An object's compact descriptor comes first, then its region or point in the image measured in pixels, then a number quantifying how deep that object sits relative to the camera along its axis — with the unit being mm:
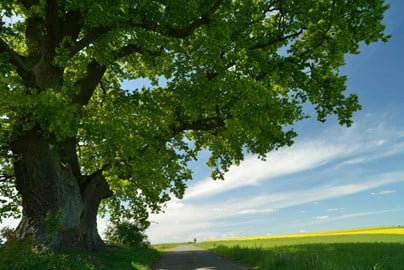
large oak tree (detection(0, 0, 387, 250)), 19875
